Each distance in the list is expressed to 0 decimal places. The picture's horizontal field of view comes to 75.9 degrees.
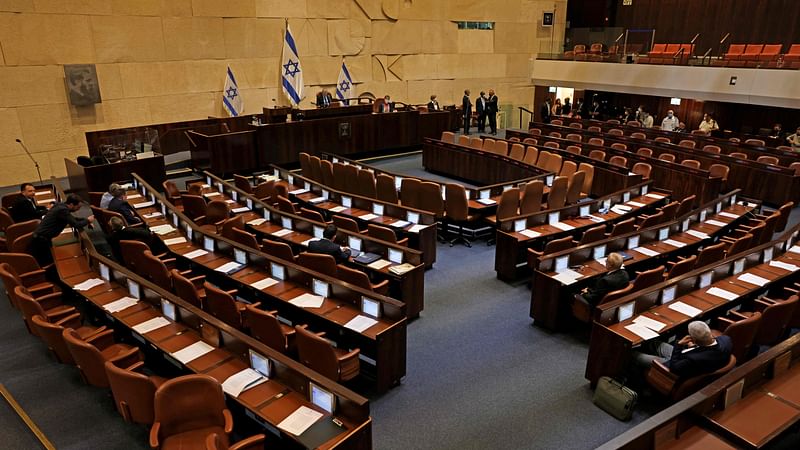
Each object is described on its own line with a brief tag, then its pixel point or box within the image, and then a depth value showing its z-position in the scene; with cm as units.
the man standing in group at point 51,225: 655
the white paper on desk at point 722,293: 570
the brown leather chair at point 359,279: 562
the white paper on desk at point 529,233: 755
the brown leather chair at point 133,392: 382
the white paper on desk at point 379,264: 633
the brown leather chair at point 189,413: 367
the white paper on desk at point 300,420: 360
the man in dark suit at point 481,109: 1725
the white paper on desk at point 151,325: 489
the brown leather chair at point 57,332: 466
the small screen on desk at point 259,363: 420
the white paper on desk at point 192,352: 445
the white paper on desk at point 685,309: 536
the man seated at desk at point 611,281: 560
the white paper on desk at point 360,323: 492
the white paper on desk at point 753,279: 605
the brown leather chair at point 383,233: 702
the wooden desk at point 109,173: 1011
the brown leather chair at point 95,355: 425
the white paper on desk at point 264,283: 580
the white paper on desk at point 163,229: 756
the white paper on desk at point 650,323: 508
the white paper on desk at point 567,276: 604
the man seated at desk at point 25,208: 770
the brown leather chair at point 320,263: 594
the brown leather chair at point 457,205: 861
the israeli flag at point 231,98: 1484
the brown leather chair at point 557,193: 941
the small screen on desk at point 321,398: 373
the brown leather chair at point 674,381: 443
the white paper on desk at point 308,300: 540
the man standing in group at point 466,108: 1711
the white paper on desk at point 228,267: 626
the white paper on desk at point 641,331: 492
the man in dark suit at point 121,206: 777
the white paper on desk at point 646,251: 691
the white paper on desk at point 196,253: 674
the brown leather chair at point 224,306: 528
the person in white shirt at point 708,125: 1480
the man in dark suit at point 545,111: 1778
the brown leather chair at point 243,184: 1002
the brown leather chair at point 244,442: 344
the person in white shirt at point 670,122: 1509
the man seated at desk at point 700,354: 431
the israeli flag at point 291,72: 1562
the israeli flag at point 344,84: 1710
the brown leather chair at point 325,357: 452
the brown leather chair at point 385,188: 950
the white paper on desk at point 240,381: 403
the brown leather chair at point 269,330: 487
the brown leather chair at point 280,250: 643
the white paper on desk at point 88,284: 575
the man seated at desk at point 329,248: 617
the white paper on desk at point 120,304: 528
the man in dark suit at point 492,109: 1734
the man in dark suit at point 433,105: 1639
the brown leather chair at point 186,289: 551
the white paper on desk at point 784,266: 642
